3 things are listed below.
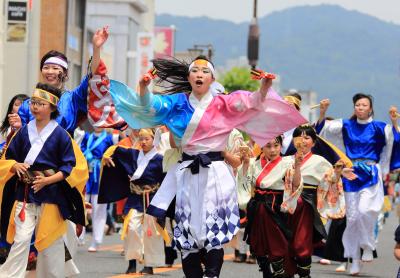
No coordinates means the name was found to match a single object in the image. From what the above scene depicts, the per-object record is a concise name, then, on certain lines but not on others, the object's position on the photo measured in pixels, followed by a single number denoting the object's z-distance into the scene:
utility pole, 38.22
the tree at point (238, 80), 89.74
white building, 62.09
